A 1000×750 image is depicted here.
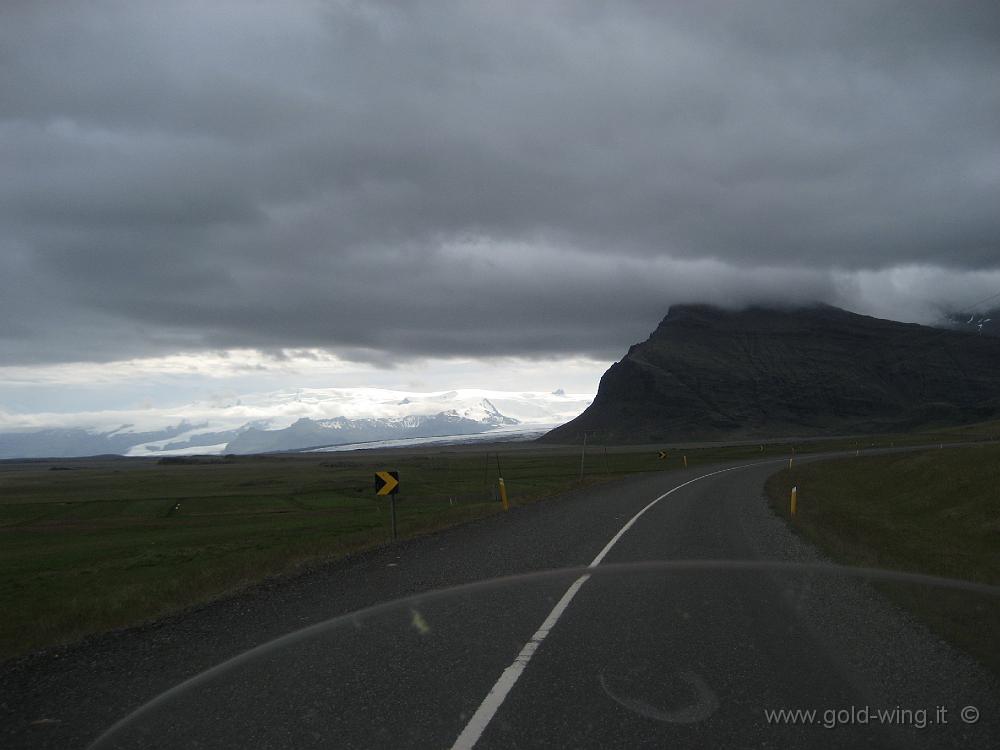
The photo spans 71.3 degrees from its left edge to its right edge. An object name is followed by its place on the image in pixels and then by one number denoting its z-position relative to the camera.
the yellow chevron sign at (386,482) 18.47
